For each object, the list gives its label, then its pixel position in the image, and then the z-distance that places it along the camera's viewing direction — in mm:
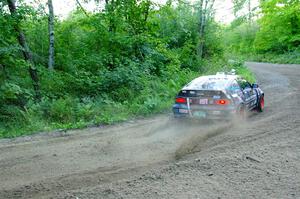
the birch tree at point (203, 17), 20344
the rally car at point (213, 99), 8531
